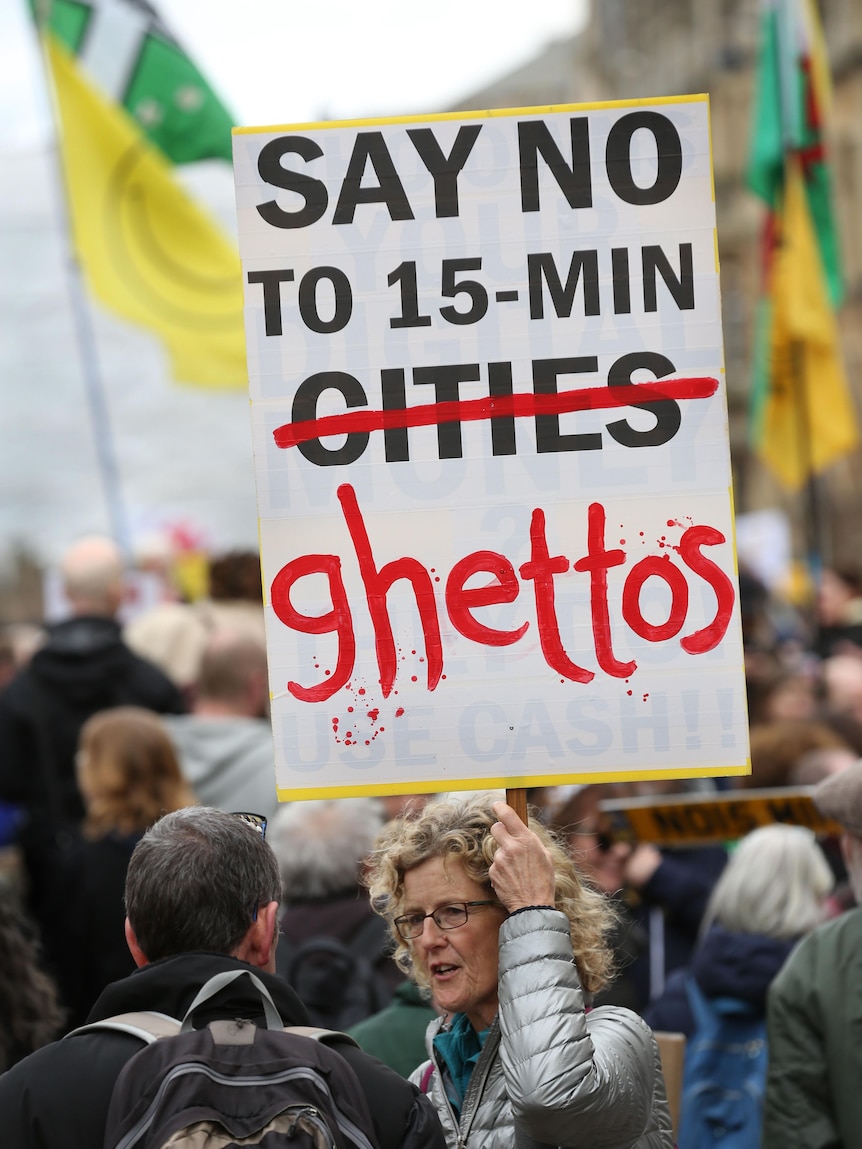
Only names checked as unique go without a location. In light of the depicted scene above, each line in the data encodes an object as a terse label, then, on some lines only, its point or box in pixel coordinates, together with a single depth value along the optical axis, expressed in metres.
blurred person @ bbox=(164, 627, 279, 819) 11.87
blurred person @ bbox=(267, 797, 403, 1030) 8.47
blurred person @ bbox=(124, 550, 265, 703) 14.56
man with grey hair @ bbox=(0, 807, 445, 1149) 5.04
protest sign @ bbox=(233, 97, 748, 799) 6.21
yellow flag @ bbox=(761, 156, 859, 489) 20.53
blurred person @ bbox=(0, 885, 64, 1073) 7.85
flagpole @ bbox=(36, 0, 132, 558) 19.83
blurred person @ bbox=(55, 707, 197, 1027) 10.90
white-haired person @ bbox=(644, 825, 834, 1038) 8.68
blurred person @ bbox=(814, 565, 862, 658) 19.68
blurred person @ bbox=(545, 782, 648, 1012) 10.30
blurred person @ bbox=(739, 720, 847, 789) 12.24
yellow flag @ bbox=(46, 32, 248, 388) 19.31
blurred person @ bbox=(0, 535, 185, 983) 13.06
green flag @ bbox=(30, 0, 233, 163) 19.61
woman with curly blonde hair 5.42
